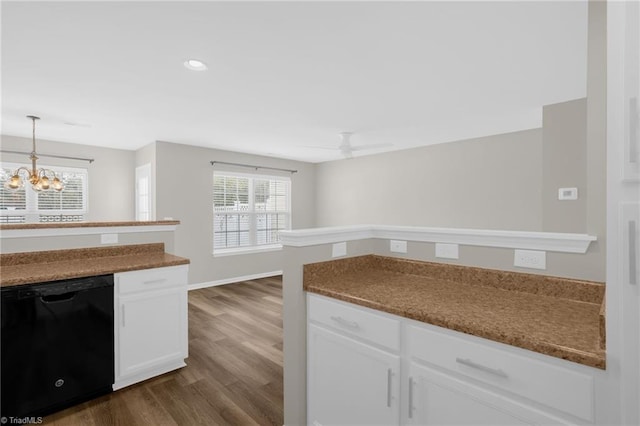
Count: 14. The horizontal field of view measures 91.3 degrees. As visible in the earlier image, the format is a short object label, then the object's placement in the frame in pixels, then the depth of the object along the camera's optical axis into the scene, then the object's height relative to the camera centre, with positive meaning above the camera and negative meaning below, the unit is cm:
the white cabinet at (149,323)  231 -87
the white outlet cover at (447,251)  180 -24
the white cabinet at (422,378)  101 -65
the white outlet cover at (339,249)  191 -24
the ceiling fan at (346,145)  446 +95
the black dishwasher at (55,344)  191 -87
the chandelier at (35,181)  346 +35
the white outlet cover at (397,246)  203 -23
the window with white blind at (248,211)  581 +0
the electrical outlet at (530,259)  152 -24
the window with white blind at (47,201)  463 +17
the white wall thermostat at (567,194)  302 +16
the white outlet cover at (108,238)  272 -24
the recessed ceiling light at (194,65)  231 +111
